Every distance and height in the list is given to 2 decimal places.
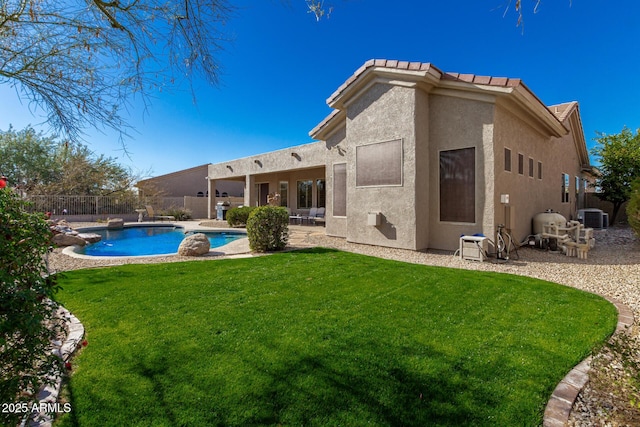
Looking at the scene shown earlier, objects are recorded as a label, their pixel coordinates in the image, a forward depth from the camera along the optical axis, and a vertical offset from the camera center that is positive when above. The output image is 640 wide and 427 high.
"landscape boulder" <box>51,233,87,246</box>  13.41 -1.44
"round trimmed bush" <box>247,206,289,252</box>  10.98 -0.74
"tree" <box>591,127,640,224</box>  20.09 +3.00
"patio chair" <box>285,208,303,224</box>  21.41 -0.76
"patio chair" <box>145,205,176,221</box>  27.83 -0.74
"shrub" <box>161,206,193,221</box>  28.75 -0.48
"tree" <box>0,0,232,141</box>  4.36 +2.41
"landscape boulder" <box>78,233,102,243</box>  15.38 -1.53
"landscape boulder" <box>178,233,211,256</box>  10.63 -1.33
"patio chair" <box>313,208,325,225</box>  20.49 -0.47
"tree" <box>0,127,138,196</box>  26.11 +3.53
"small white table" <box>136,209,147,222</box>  26.58 -0.52
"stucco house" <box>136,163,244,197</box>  34.67 +2.93
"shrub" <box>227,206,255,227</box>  20.14 -0.53
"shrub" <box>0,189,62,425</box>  2.02 -0.63
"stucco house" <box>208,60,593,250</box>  9.89 +1.95
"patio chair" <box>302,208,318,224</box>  20.66 -0.42
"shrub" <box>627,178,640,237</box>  11.23 -0.07
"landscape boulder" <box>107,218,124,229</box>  21.93 -1.15
